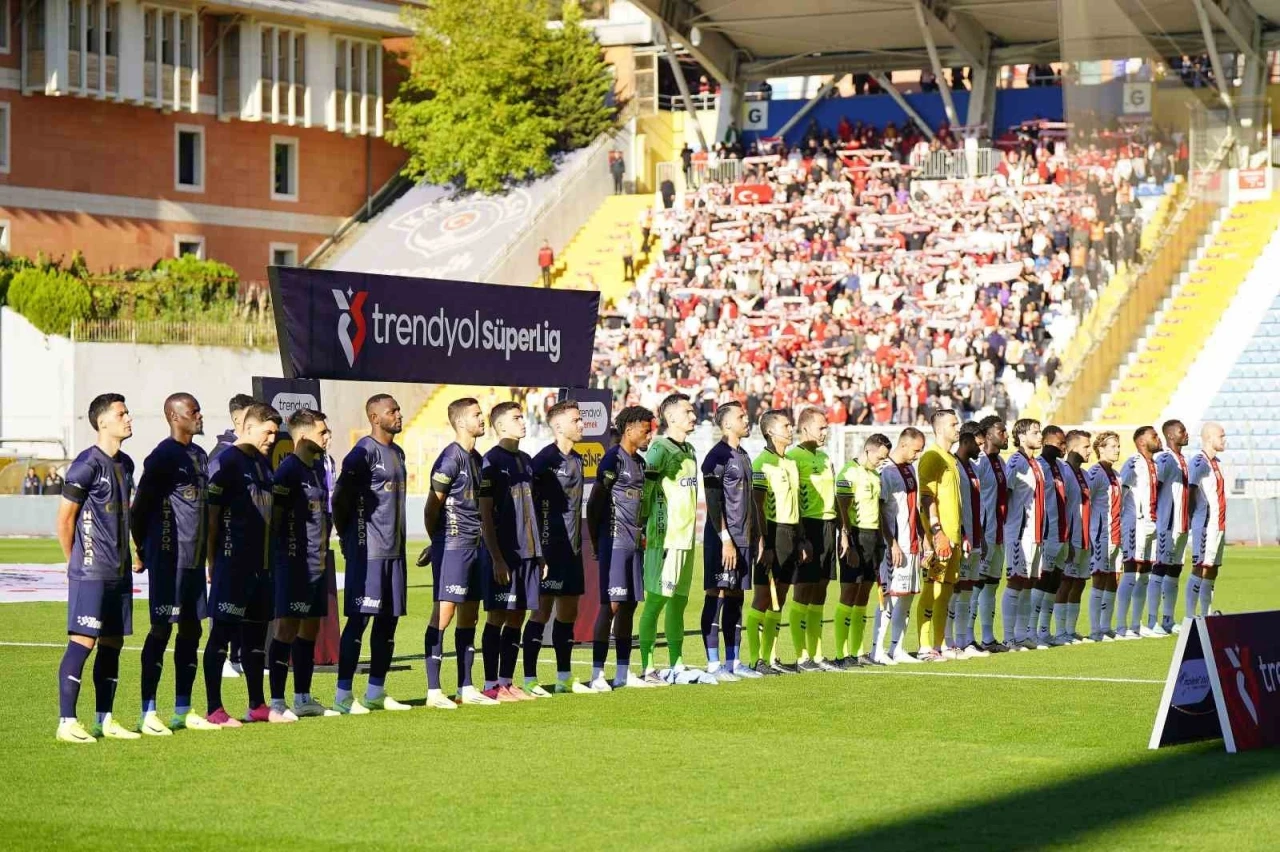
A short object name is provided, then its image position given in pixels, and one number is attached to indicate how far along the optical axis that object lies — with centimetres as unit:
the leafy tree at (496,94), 5541
